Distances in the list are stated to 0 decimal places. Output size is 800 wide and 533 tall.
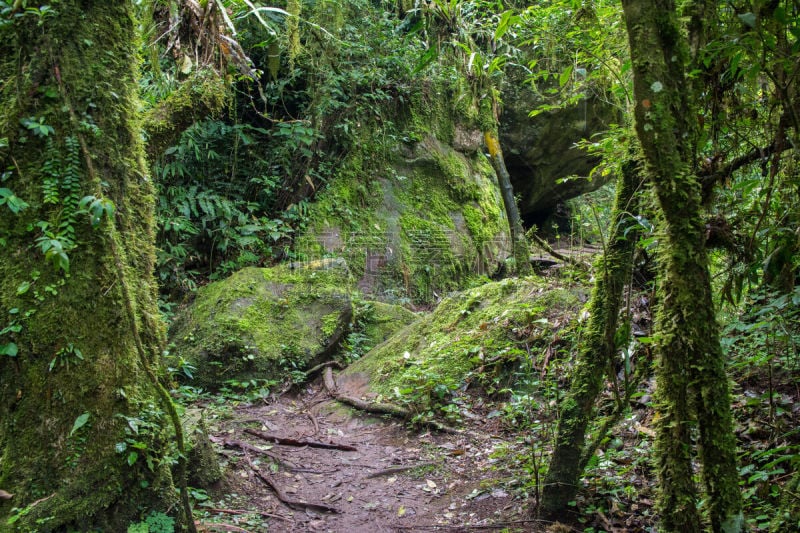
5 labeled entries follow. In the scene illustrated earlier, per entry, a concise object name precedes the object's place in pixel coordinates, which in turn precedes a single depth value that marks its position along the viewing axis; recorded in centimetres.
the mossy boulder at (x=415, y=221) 873
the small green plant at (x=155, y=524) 249
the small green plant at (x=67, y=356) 248
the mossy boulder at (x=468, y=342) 495
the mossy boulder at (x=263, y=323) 596
